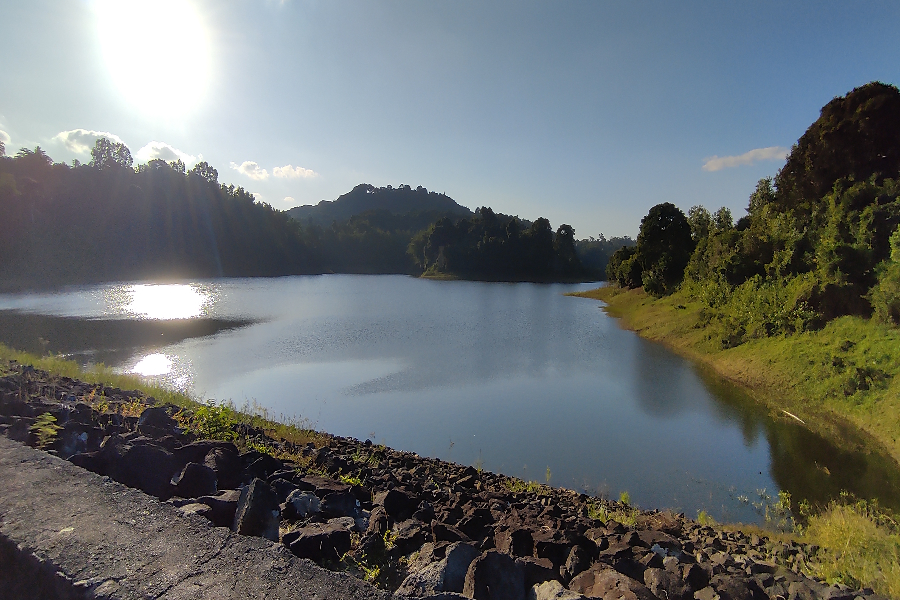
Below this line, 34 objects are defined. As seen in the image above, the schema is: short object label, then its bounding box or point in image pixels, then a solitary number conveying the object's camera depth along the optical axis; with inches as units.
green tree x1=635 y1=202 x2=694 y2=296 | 1391.5
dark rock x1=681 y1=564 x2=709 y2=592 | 156.3
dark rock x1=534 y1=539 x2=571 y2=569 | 171.5
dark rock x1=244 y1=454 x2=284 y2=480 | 208.3
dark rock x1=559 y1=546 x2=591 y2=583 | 158.9
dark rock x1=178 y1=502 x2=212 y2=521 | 136.1
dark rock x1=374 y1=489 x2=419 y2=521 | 197.5
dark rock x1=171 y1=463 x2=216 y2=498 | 167.5
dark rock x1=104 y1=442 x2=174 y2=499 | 161.2
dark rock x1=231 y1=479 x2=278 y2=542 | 141.4
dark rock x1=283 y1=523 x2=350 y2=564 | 133.0
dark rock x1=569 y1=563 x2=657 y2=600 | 136.6
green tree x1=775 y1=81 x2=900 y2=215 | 708.0
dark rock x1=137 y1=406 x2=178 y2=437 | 241.9
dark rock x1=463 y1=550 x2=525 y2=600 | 118.7
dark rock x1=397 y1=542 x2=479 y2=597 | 122.1
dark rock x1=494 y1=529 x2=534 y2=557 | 172.7
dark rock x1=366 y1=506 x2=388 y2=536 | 165.6
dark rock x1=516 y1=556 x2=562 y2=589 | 135.0
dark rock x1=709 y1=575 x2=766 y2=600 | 149.9
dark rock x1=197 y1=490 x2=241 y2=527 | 146.8
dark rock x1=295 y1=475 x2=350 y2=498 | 200.7
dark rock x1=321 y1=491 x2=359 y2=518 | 180.2
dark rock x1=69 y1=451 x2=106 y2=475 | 161.0
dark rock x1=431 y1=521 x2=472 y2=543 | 165.0
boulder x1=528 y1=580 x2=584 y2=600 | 112.3
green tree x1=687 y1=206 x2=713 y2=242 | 1697.8
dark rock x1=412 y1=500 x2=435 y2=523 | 200.8
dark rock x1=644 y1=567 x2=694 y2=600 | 147.6
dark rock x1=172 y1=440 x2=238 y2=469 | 197.6
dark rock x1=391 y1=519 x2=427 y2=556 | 160.4
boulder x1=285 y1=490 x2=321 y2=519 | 168.4
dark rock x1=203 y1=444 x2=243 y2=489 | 192.4
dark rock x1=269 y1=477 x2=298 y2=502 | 182.7
